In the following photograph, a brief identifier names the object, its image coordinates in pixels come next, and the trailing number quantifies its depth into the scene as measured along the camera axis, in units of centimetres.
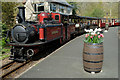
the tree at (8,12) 1520
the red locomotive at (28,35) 683
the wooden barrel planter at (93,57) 488
